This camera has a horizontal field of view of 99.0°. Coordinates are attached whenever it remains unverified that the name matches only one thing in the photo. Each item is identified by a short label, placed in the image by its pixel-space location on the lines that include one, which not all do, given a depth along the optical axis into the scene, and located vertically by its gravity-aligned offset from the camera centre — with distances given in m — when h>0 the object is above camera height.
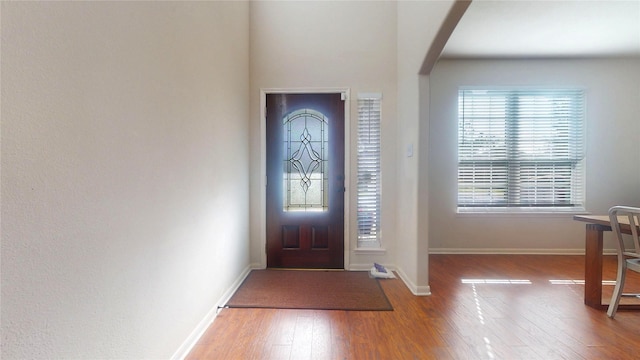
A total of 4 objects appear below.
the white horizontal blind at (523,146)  4.01 +0.41
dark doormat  2.38 -1.14
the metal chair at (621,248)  1.97 -0.57
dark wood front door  3.33 -0.07
